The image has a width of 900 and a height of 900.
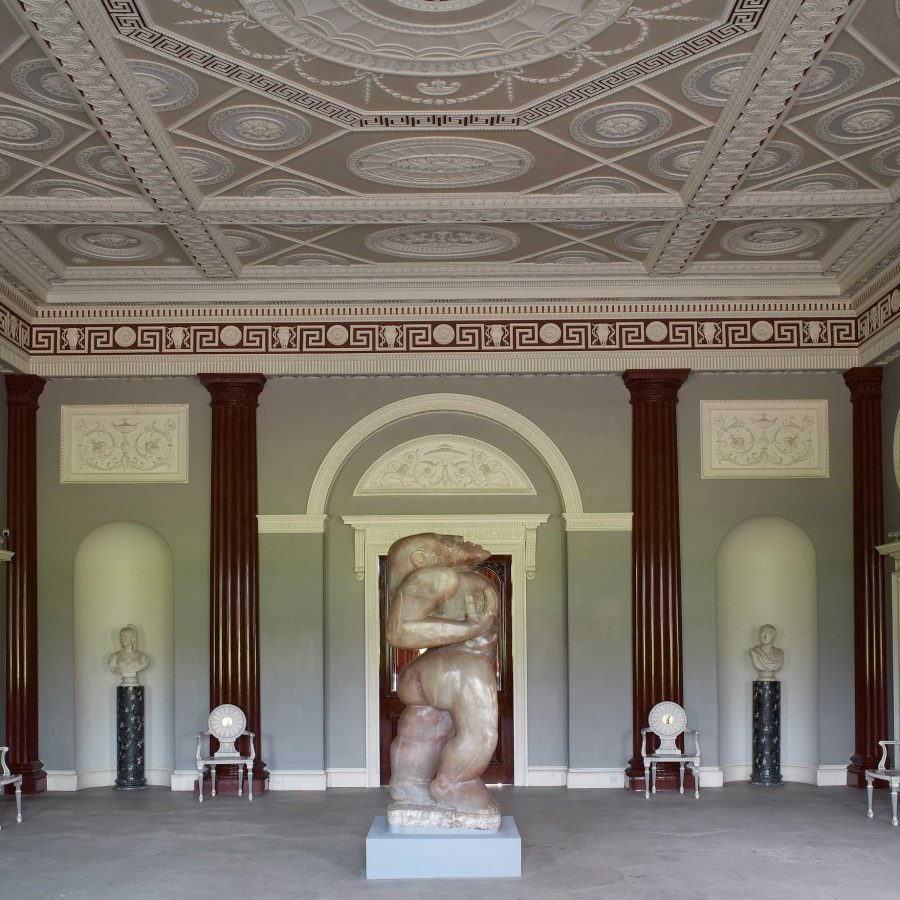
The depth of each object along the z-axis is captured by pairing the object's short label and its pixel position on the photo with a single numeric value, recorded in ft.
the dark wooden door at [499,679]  41.50
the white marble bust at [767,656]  41.57
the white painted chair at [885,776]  32.89
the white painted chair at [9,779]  33.88
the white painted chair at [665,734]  38.86
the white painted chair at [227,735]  38.68
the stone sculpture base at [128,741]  40.88
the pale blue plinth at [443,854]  26.05
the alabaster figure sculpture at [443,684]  26.55
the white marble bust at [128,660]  41.47
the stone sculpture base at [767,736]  40.86
